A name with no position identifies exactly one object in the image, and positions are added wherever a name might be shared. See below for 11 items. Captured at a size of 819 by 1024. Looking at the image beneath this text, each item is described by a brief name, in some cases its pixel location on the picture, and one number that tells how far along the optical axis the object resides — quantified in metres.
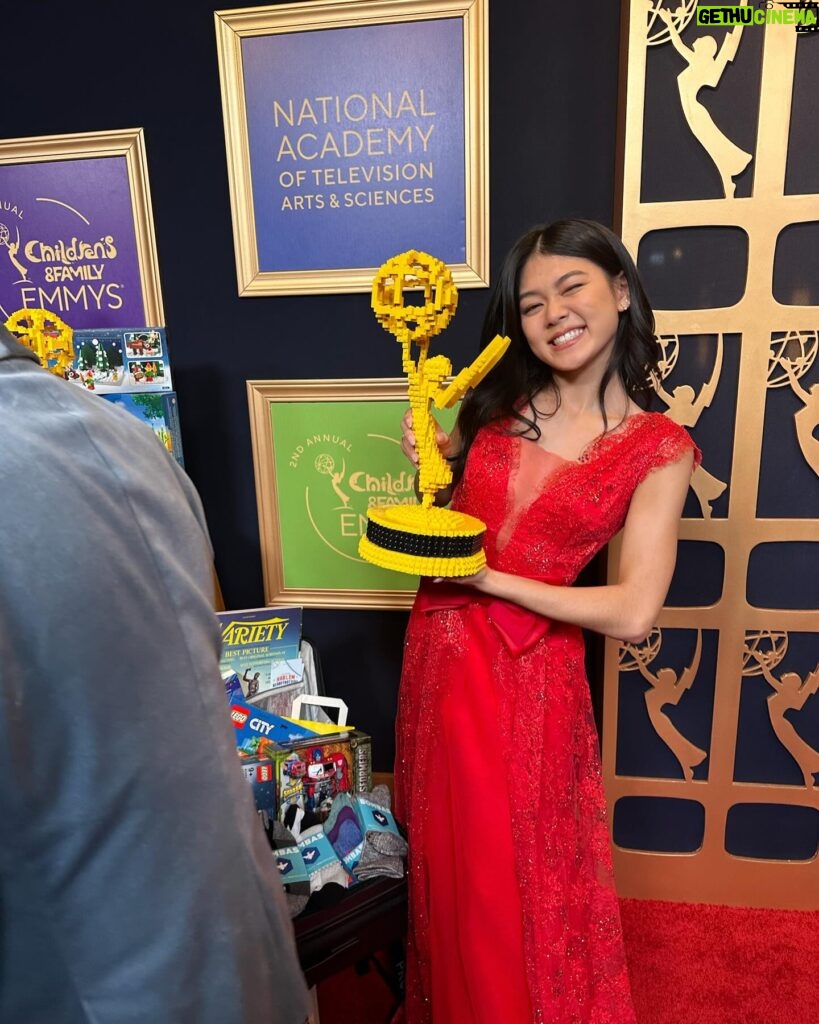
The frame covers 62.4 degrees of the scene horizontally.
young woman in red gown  1.09
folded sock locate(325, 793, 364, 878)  1.25
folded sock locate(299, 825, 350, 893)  1.20
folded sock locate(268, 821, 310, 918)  1.15
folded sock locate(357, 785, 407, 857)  1.26
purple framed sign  1.70
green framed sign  1.76
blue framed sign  1.51
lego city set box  1.28
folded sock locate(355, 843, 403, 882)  1.22
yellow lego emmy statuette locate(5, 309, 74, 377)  1.43
